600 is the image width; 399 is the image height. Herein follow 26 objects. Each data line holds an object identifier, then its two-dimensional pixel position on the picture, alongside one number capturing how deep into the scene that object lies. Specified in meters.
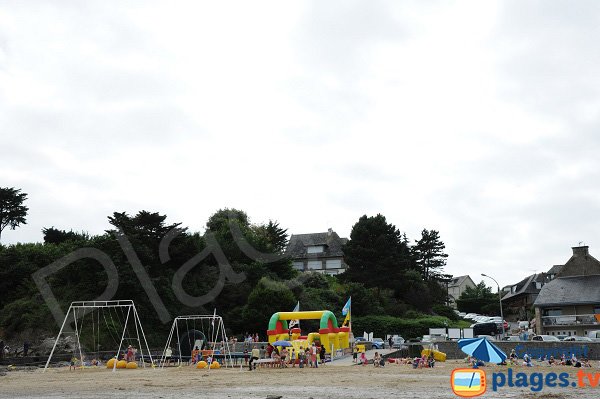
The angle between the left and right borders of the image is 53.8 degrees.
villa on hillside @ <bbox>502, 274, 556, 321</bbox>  84.50
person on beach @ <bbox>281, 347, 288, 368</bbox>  31.58
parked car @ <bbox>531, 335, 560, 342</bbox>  42.78
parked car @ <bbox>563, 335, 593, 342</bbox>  41.24
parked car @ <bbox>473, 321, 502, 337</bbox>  55.74
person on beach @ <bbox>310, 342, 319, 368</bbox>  30.90
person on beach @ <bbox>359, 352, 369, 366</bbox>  34.01
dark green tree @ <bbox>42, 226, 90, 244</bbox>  57.88
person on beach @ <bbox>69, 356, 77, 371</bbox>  32.17
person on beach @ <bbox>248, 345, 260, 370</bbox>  30.36
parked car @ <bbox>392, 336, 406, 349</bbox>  45.26
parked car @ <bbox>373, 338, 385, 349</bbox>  46.38
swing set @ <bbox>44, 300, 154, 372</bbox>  39.75
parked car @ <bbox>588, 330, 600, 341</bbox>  48.04
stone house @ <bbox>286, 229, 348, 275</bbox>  89.06
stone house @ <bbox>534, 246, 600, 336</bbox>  56.62
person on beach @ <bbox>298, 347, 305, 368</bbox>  31.23
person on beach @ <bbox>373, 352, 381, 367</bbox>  32.59
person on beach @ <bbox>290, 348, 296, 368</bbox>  31.92
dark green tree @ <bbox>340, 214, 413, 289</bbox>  66.81
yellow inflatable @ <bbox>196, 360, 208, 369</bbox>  31.67
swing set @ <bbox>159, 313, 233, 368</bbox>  33.69
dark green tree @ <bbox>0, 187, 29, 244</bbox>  62.66
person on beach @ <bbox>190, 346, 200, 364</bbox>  34.10
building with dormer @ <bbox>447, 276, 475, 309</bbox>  129.25
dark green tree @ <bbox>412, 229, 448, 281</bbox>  92.75
